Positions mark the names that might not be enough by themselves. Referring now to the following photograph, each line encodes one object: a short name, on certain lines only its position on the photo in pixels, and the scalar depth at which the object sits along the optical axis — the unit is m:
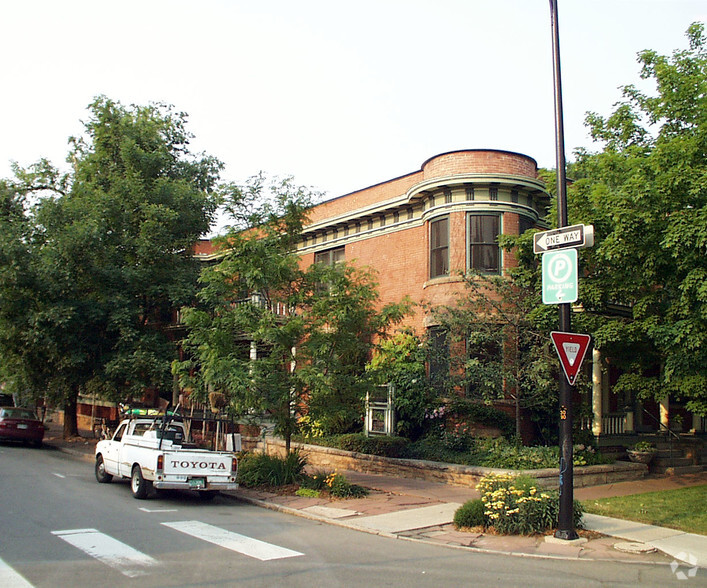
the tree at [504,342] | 15.97
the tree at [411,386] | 18.39
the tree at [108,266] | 21.73
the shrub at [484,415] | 17.47
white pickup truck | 12.24
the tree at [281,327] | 13.63
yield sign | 9.46
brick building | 19.25
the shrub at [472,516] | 10.41
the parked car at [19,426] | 24.84
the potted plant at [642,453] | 18.06
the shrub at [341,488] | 13.33
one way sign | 9.57
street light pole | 9.45
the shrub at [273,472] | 14.41
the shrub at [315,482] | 13.77
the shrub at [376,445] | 17.67
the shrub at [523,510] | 10.03
